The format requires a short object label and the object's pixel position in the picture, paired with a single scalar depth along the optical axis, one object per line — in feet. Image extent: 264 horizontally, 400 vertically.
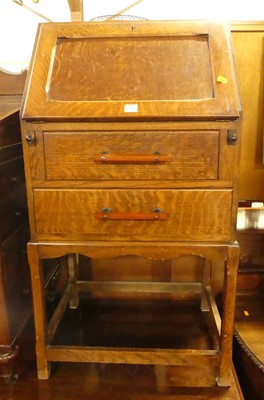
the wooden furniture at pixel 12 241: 4.04
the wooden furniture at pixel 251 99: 5.20
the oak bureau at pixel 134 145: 3.44
